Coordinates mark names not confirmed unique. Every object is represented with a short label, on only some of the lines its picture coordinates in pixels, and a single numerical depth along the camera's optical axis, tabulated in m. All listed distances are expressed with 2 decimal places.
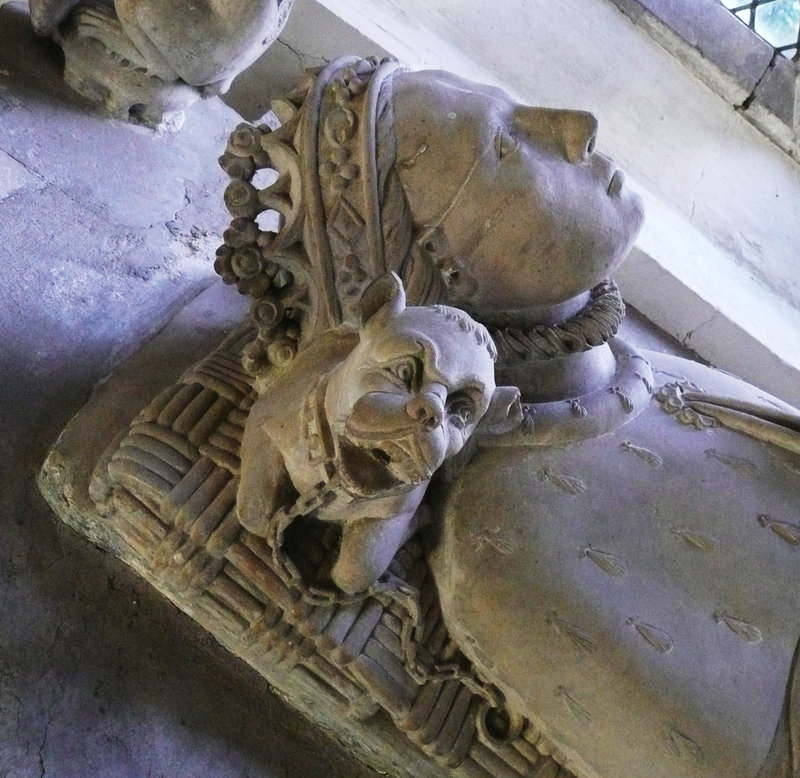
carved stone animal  0.95
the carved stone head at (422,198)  1.21
